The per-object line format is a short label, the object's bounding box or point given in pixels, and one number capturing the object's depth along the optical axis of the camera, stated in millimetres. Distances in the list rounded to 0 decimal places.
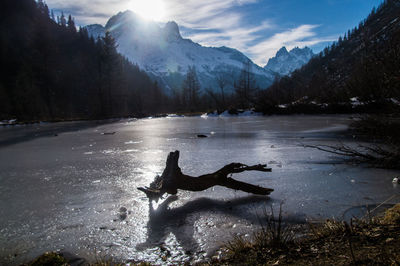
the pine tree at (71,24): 111250
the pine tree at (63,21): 114525
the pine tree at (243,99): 39062
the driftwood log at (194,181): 3955
